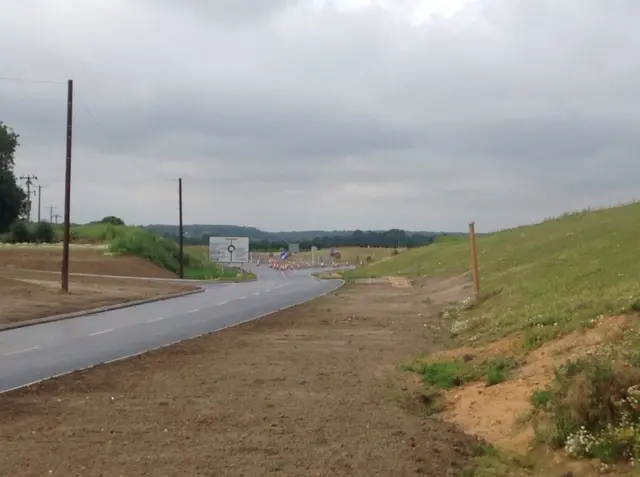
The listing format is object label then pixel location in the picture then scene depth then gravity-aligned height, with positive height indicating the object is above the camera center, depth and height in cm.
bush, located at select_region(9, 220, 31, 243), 8506 +71
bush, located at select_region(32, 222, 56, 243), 8662 +72
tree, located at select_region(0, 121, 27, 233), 8200 +517
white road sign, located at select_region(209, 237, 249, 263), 8106 -60
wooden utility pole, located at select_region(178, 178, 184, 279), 6931 +280
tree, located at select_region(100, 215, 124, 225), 11644 +296
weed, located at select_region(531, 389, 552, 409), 845 -152
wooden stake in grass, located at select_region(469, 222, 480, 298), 2289 -10
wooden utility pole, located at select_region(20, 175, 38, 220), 9677 +549
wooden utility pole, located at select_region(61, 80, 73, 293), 3725 +260
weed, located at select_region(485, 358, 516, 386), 1091 -163
